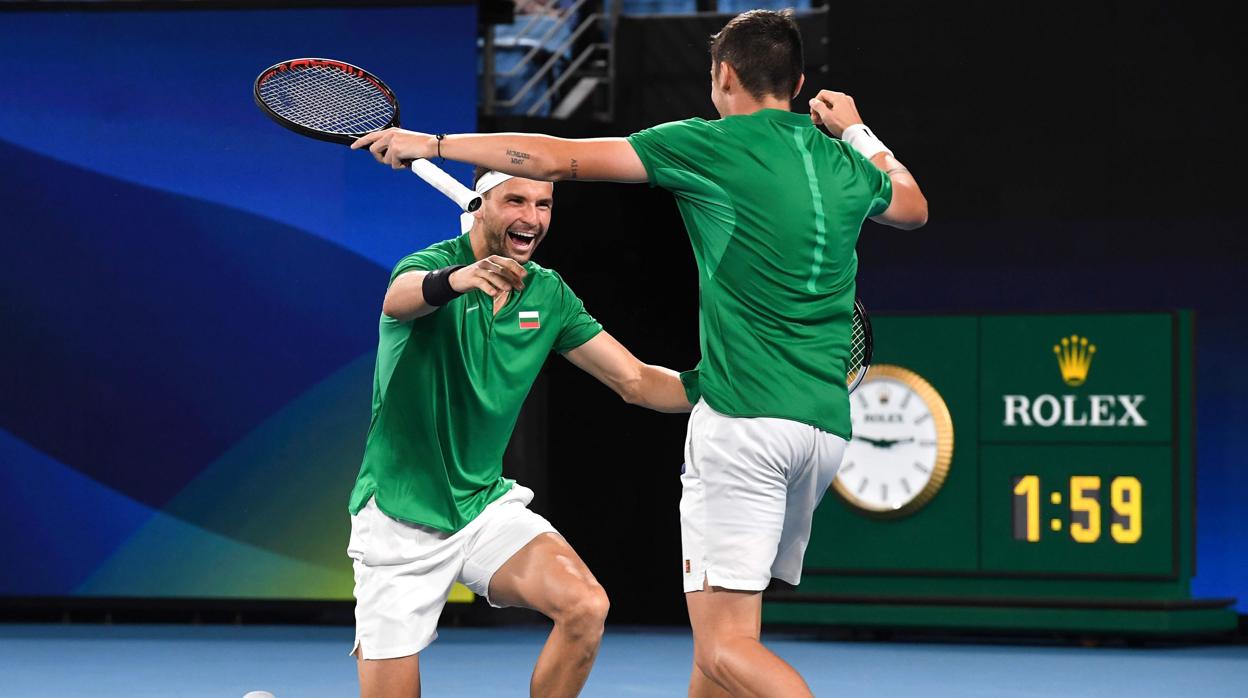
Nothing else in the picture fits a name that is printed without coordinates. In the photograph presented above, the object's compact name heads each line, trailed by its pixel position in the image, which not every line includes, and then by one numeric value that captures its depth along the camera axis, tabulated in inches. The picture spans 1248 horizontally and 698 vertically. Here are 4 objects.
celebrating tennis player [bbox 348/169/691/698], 324.2
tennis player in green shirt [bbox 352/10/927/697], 269.4
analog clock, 664.4
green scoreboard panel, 642.8
